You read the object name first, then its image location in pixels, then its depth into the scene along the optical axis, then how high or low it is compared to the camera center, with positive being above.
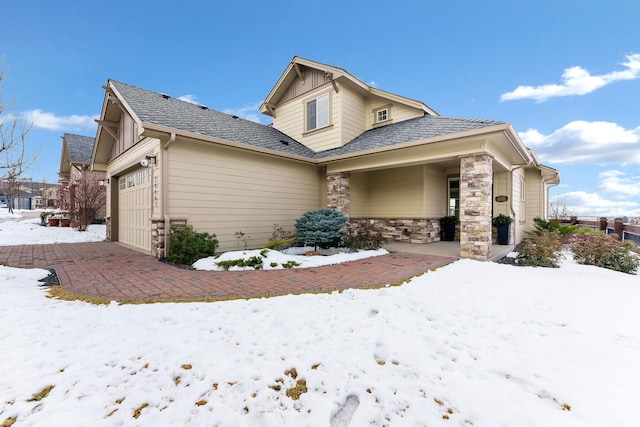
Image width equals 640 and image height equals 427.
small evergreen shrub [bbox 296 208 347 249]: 7.27 -0.42
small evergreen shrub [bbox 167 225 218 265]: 6.01 -0.78
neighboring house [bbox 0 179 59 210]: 39.84 +1.69
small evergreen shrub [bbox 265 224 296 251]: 7.38 -0.83
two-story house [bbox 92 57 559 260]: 6.40 +1.43
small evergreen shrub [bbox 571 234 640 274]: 5.67 -0.91
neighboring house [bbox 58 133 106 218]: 13.92 +2.82
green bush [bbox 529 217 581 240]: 8.98 -0.52
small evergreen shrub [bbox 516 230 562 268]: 5.85 -0.91
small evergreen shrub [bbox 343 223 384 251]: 7.62 -0.87
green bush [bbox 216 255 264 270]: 5.45 -1.06
